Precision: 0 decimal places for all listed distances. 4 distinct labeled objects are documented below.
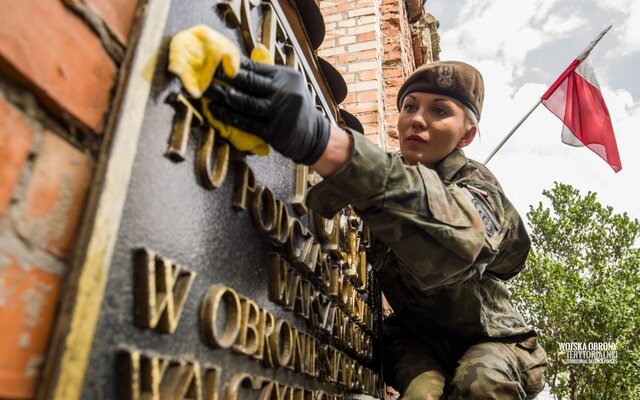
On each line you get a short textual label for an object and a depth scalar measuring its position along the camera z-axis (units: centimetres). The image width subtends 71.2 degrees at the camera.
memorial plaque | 52
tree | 974
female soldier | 80
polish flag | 475
